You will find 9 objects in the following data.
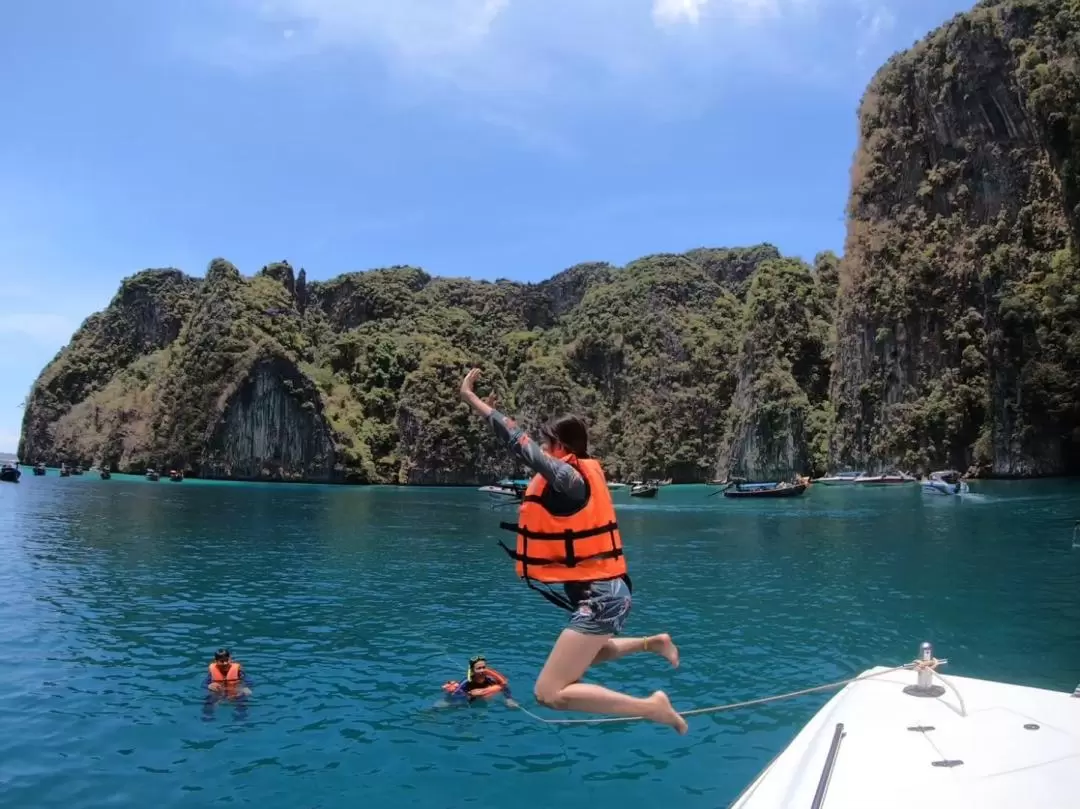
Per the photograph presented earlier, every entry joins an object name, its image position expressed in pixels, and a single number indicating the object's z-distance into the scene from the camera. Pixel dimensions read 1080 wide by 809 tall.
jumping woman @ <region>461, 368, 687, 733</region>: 5.58
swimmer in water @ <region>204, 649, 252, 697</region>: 14.87
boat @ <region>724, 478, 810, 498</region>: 79.88
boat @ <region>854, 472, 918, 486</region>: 90.69
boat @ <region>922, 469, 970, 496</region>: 65.69
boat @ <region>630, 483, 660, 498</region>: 91.44
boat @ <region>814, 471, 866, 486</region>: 97.73
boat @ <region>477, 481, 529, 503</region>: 81.11
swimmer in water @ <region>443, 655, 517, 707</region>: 14.59
